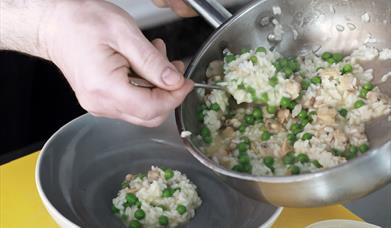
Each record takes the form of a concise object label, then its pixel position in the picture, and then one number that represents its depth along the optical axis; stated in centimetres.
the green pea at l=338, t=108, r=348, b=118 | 116
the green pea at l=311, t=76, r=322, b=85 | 120
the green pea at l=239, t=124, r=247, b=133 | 117
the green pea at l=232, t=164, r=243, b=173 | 108
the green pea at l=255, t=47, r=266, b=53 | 125
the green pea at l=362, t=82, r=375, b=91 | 117
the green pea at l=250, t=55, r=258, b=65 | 122
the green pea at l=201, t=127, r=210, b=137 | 116
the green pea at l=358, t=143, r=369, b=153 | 105
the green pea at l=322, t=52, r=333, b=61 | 125
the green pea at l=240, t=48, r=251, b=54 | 127
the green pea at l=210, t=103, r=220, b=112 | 118
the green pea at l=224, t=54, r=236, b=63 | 124
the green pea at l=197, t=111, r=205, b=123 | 119
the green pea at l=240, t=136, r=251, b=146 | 116
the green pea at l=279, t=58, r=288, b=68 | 123
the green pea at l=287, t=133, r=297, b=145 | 114
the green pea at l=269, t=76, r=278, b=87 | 119
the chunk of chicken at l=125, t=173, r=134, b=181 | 127
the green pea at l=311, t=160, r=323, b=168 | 108
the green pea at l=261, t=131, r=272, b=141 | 116
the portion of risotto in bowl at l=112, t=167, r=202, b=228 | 119
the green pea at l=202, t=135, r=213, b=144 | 115
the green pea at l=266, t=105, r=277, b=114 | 118
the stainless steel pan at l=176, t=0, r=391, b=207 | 101
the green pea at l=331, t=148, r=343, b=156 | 110
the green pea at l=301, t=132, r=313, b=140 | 112
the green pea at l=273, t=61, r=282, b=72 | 122
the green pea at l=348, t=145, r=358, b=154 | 107
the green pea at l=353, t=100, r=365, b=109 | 114
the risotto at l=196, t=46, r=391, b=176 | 111
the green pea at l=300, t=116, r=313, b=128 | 116
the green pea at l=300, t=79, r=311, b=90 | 121
